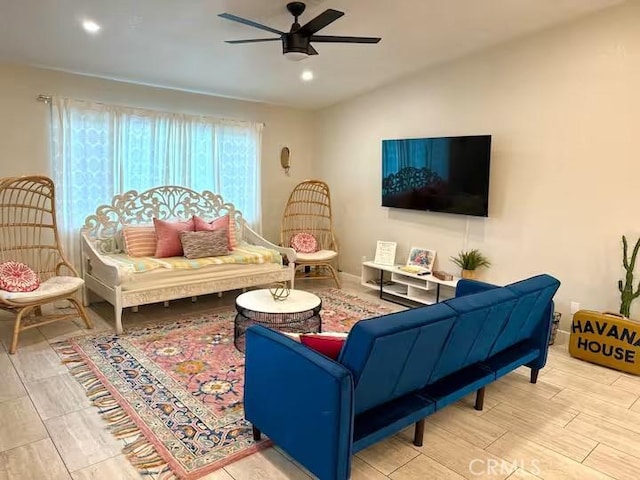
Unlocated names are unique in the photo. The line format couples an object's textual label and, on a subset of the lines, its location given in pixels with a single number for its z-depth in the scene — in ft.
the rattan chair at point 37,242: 12.24
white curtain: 14.62
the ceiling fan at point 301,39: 9.78
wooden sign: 10.71
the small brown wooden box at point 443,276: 15.25
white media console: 15.70
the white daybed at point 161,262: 13.10
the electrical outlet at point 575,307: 12.80
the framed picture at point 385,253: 17.52
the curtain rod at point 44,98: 13.98
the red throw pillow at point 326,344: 6.68
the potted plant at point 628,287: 11.09
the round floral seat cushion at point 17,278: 11.67
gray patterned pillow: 15.07
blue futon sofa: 5.90
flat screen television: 14.46
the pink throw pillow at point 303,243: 18.60
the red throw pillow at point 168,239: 15.10
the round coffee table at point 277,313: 11.13
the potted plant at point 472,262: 14.92
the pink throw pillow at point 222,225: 16.22
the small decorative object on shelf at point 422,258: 16.40
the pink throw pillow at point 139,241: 15.08
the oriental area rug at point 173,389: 7.39
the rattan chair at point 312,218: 19.91
